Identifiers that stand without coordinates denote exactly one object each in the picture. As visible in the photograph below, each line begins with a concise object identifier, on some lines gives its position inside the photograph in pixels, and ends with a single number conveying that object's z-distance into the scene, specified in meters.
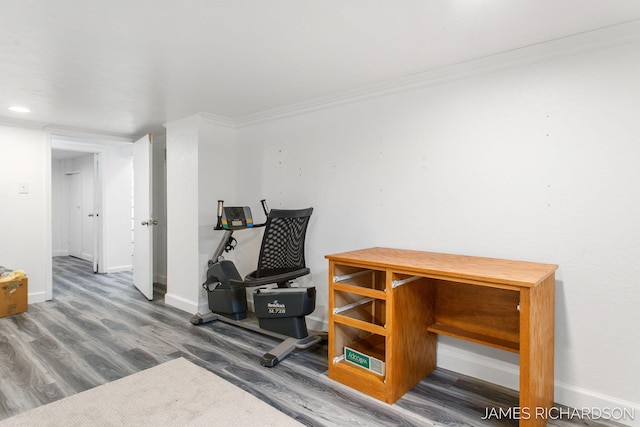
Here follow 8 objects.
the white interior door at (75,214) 7.05
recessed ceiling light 3.34
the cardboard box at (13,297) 3.58
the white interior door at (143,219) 4.18
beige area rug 1.85
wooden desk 1.65
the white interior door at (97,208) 5.78
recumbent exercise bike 2.59
